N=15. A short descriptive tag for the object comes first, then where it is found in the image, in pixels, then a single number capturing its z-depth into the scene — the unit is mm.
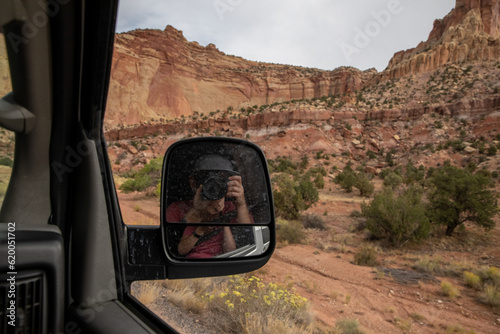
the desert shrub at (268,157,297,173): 30961
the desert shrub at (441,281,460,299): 6351
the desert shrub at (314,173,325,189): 25172
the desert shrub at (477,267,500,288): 6788
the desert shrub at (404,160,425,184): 24953
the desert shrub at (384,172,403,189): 24219
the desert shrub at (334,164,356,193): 23122
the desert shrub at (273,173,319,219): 14480
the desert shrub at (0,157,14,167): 1115
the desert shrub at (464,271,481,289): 6910
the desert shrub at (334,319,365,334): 4656
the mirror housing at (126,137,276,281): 1465
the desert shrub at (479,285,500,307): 5922
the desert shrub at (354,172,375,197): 21641
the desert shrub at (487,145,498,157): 29391
